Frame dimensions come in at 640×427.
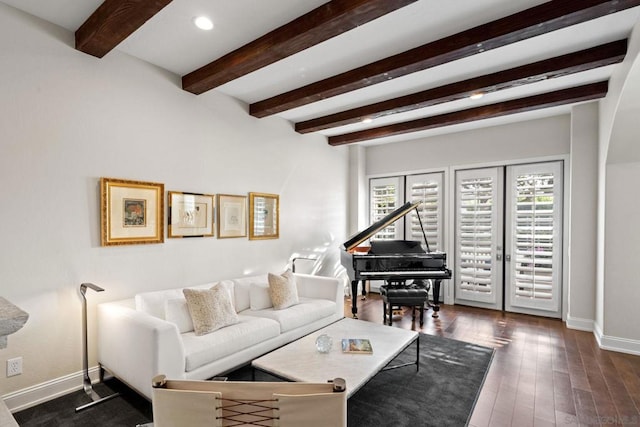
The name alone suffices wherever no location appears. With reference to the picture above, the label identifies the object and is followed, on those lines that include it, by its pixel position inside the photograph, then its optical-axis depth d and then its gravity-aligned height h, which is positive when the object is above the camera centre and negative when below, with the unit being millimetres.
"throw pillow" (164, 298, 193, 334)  2902 -946
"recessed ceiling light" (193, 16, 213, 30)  2528 +1466
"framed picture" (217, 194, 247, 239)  3957 -88
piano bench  4230 -1139
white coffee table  2197 -1123
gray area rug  2328 -1512
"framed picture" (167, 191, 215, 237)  3438 -61
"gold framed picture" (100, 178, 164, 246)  2896 -33
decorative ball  2562 -1065
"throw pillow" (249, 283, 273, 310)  3719 -1006
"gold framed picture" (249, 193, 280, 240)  4348 -95
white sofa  2340 -1108
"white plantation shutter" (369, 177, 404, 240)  6219 +179
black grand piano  4633 -809
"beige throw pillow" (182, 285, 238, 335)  2881 -918
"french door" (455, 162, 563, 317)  4797 -442
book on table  2557 -1103
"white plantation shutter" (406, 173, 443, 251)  5766 +44
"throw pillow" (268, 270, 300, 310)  3682 -948
